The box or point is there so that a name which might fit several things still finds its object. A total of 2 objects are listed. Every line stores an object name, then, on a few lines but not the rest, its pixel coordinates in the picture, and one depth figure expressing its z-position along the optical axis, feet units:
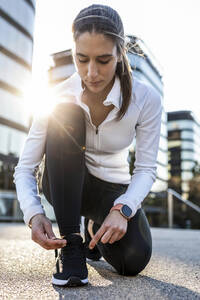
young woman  4.30
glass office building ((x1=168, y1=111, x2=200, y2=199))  159.12
